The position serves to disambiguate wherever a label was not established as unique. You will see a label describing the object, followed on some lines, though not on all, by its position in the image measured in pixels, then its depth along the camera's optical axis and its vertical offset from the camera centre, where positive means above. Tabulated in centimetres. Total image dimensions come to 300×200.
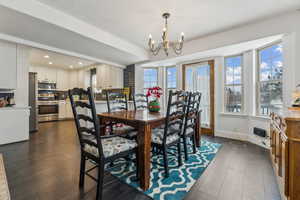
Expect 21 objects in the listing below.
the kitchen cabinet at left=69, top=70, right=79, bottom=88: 699 +103
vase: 244 -12
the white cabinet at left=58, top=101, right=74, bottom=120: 633 -52
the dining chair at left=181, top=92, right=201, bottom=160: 214 -32
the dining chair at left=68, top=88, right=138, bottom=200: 131 -50
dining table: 153 -51
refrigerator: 420 -6
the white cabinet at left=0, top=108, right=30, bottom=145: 303 -59
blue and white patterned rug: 150 -100
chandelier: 225 +99
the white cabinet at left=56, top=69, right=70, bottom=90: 670 +98
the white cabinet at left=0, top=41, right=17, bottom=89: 314 +80
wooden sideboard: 107 -47
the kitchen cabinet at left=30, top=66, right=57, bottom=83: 605 +120
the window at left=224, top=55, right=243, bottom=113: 362 +40
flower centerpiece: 233 -3
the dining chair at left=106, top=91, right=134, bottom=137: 227 -28
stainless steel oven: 577 -49
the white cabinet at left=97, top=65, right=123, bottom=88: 521 +87
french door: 396 +42
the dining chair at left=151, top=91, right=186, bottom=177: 175 -49
